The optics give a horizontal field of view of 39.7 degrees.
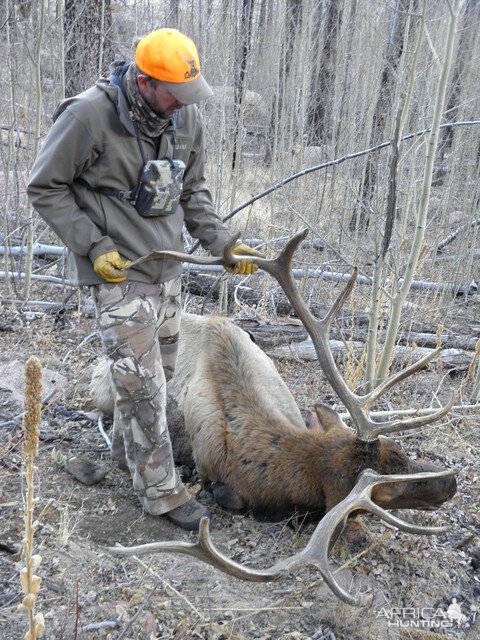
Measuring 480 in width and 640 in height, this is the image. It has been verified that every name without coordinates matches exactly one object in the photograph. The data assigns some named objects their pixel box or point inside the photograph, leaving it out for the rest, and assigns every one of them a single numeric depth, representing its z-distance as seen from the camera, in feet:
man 10.79
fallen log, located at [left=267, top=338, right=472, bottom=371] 19.51
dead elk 11.33
